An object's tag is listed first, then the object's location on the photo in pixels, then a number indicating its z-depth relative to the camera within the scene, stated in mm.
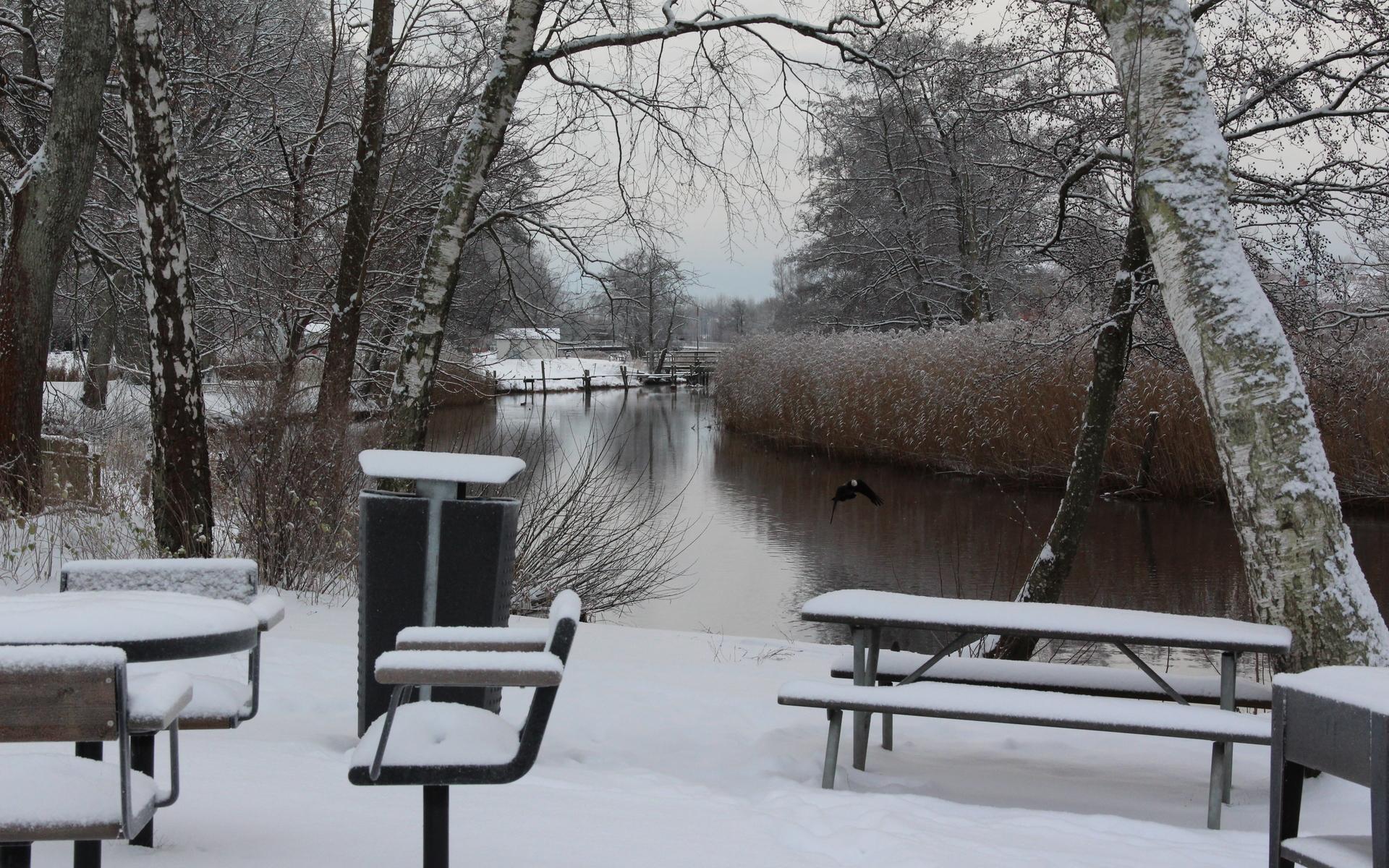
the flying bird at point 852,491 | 10352
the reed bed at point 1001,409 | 15320
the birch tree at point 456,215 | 7523
